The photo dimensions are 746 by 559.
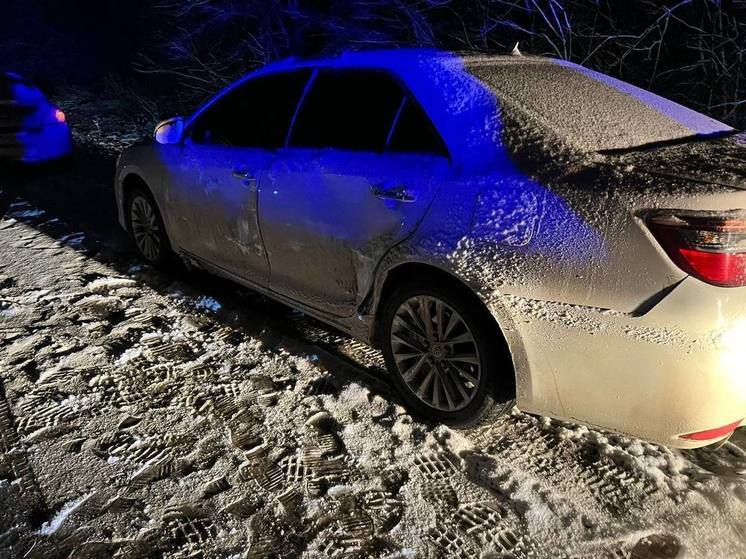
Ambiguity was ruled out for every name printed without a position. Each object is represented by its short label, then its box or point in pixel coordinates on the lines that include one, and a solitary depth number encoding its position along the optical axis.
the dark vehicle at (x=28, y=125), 7.94
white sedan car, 2.06
